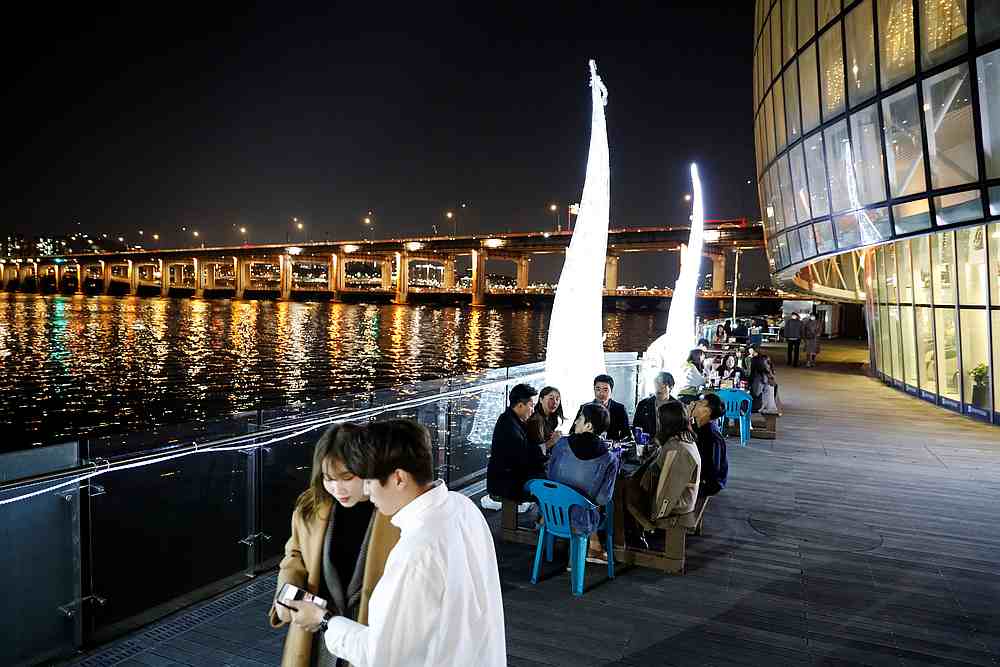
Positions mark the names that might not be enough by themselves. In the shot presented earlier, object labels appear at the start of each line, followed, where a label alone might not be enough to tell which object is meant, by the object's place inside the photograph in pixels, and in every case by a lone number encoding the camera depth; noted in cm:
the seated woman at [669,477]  571
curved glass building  1247
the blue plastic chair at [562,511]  528
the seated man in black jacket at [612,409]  799
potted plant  1446
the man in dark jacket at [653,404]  838
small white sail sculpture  1334
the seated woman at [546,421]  682
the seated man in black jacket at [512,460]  609
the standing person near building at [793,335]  2388
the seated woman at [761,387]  1223
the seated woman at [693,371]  1405
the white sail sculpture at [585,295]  949
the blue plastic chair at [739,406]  1128
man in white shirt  193
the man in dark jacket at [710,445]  644
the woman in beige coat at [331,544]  241
